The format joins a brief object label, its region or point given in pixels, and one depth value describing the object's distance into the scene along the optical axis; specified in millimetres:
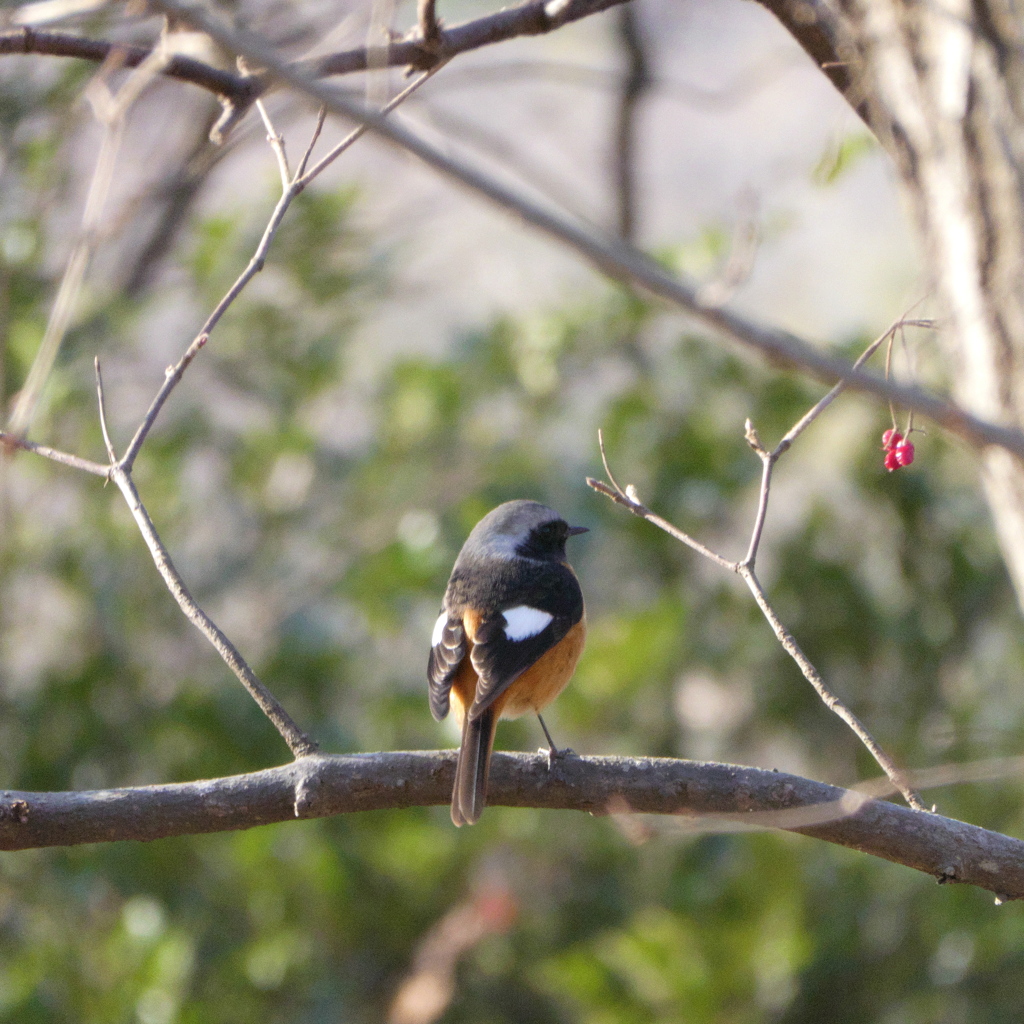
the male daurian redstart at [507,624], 6887
